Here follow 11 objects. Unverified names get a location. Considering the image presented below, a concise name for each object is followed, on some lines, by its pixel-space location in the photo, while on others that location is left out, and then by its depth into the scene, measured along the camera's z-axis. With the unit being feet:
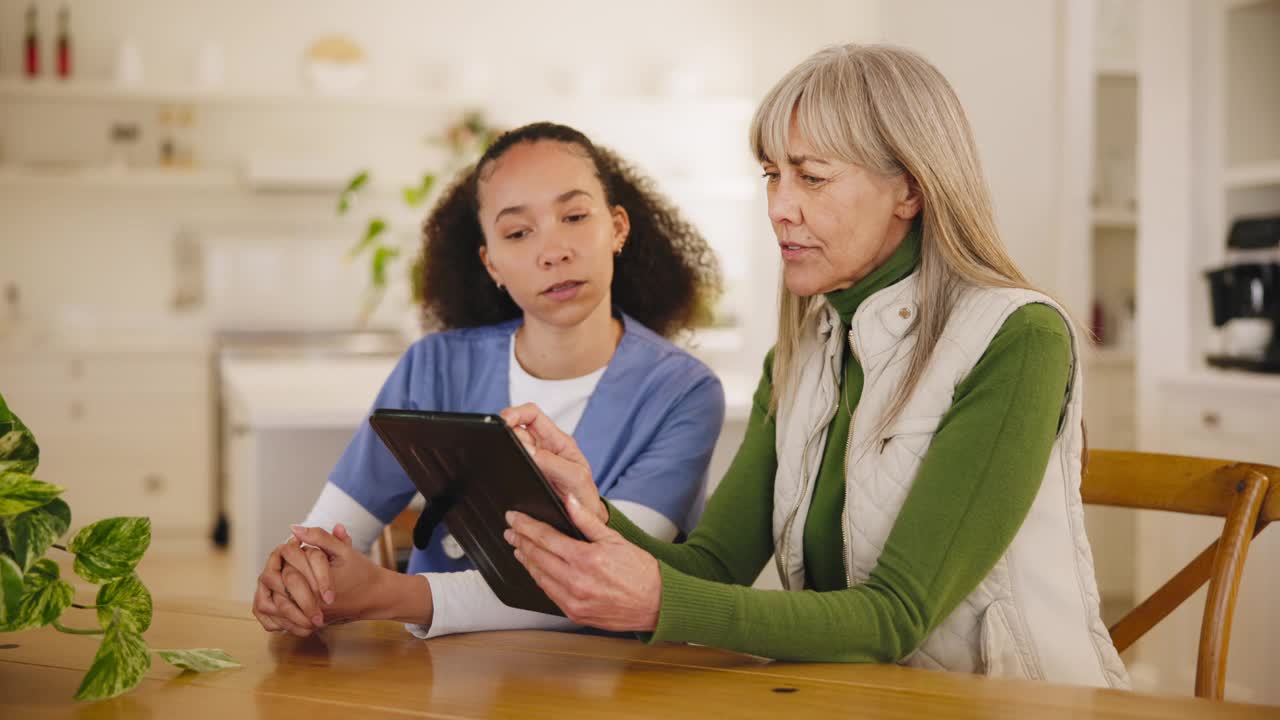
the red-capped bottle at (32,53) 19.30
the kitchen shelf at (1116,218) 14.60
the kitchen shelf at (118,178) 19.42
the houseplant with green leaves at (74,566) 2.97
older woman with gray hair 3.61
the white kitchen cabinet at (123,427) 18.04
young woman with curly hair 5.32
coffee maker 9.09
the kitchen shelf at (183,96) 19.40
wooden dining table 3.18
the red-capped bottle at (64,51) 19.42
